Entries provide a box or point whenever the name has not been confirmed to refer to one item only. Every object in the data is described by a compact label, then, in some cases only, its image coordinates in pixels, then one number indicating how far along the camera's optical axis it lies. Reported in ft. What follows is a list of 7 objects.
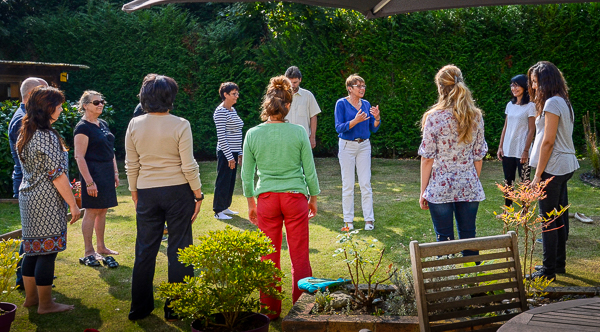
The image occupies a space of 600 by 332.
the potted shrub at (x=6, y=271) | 11.19
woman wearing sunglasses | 17.31
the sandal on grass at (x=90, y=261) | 18.35
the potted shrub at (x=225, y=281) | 9.99
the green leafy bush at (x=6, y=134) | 29.63
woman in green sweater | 13.07
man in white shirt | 24.39
